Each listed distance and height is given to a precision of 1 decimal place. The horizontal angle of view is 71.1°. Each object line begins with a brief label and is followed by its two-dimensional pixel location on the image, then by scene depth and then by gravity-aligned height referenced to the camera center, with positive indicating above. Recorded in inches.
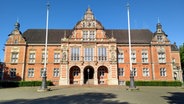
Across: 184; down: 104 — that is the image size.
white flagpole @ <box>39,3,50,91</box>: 709.8 -109.7
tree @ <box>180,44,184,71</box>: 1664.7 +138.4
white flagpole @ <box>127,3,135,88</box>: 735.3 -85.7
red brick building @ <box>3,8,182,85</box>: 1148.6 +76.1
